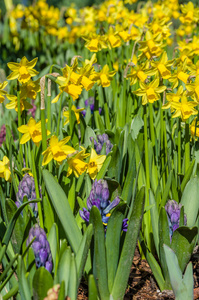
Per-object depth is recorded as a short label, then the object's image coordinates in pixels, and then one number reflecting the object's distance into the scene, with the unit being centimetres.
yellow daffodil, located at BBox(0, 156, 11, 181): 207
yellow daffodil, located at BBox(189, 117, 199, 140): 222
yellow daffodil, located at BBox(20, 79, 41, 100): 209
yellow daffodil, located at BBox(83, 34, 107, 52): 254
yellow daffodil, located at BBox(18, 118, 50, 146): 204
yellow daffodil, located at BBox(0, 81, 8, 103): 206
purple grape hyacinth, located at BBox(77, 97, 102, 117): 256
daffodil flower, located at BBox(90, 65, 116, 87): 232
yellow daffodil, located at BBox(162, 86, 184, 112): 217
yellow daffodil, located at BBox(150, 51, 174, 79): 220
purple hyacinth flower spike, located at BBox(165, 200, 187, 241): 206
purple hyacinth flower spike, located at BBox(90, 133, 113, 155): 223
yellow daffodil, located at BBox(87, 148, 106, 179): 208
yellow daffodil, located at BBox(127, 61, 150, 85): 223
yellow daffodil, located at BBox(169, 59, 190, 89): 220
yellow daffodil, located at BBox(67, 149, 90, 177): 204
